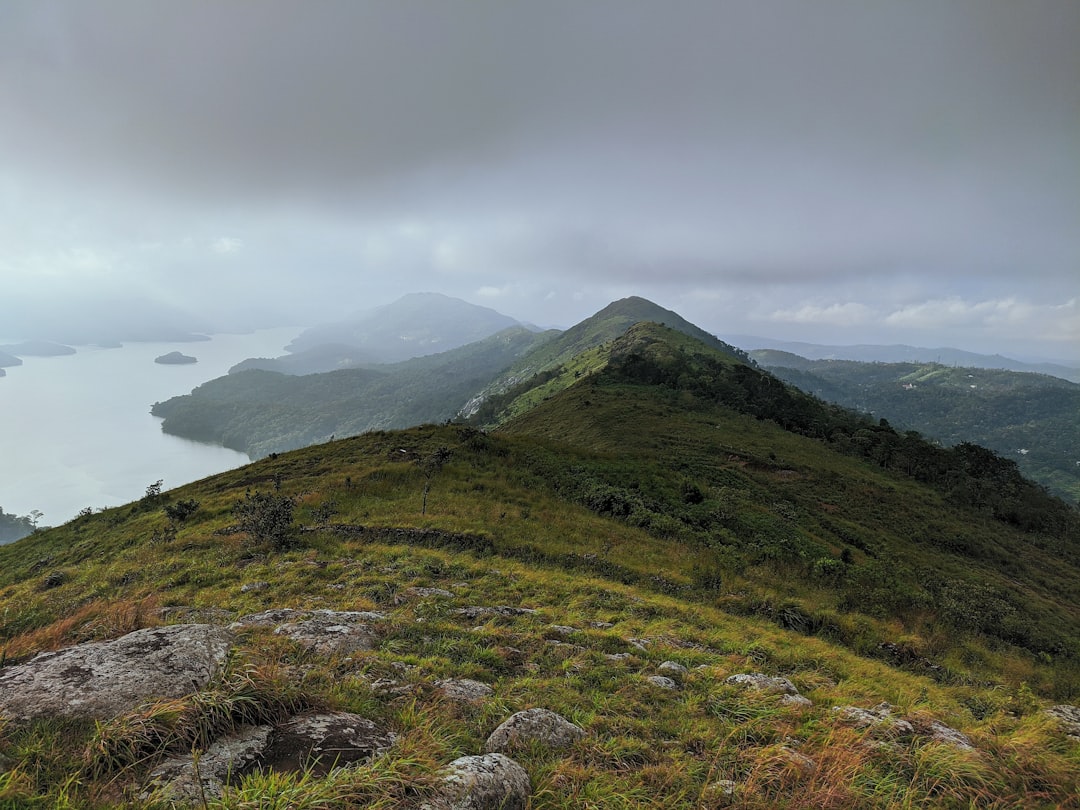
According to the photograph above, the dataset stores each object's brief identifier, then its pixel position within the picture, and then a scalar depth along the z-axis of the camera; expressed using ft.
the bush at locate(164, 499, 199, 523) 67.72
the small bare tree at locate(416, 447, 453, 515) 79.05
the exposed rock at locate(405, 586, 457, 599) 35.86
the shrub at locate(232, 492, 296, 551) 50.47
